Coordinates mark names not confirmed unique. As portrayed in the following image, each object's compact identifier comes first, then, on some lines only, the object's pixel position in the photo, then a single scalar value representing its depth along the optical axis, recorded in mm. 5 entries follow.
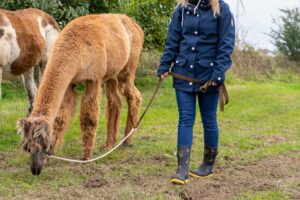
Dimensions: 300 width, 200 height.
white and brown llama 7703
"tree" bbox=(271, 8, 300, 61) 28595
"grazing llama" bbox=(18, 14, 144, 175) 5215
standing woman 5359
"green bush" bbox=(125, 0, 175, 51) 14188
